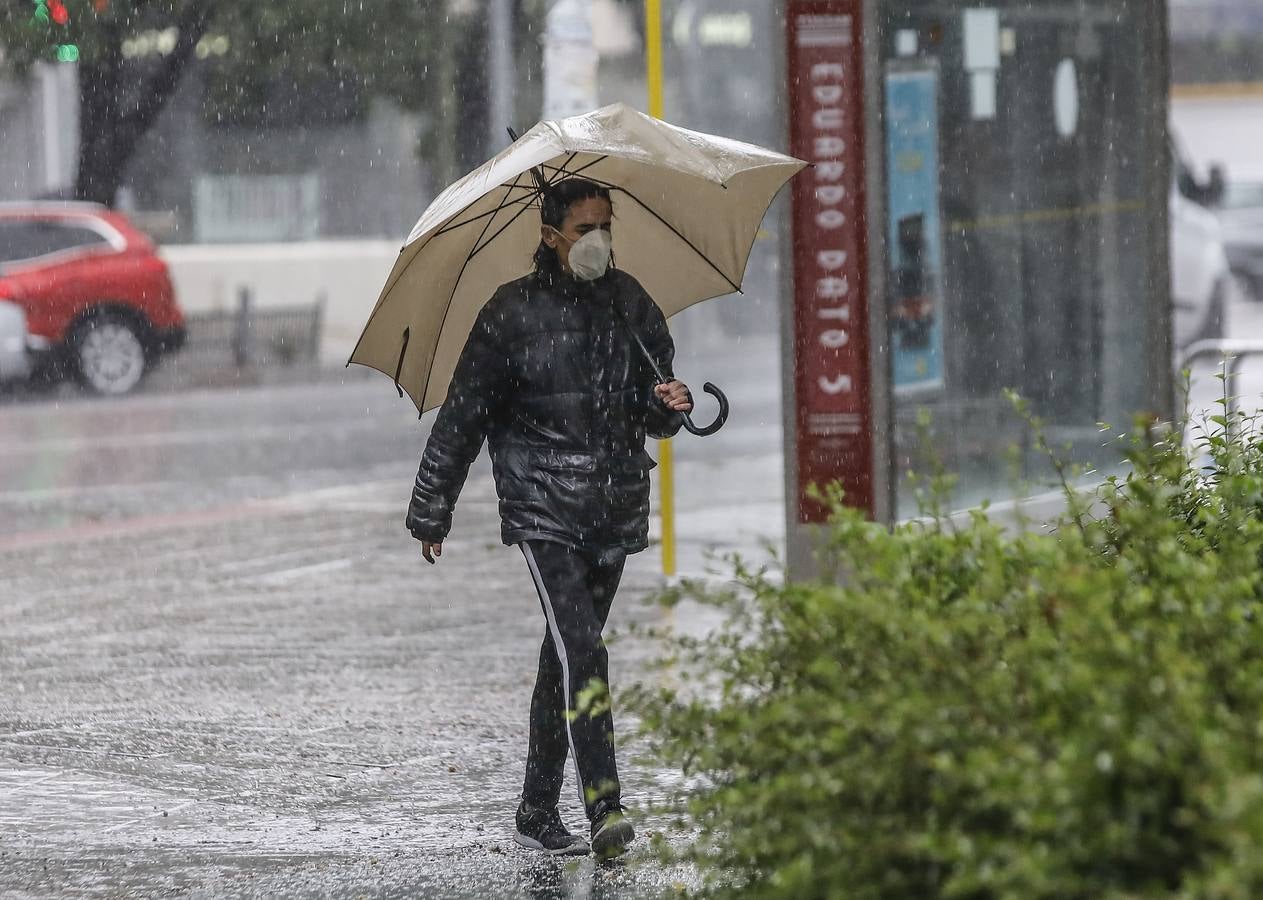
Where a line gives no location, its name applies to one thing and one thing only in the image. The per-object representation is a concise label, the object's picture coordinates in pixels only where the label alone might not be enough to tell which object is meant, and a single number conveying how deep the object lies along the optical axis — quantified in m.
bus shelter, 17.06
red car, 44.41
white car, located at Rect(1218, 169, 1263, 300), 62.16
